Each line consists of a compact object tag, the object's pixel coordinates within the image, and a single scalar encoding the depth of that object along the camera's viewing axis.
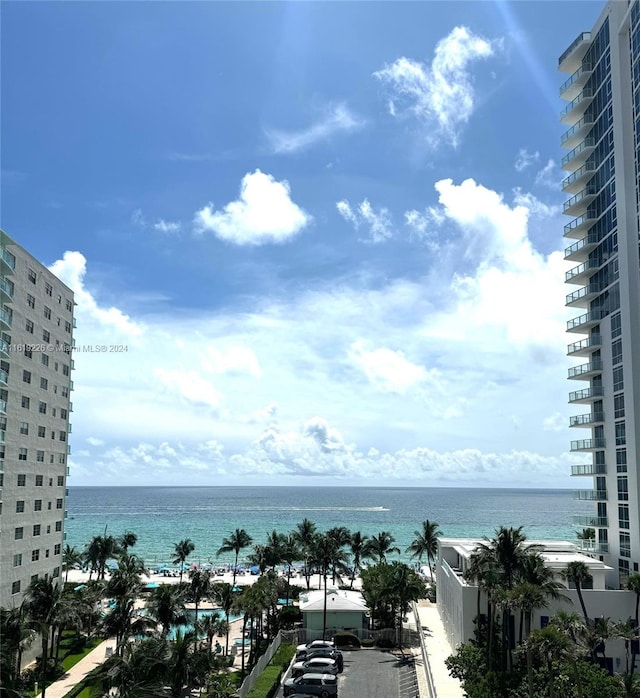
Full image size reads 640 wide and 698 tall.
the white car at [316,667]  44.16
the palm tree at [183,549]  83.06
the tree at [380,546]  77.44
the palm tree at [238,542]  79.74
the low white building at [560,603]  42.09
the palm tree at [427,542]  86.75
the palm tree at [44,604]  46.70
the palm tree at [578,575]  41.75
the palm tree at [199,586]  53.97
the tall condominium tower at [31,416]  53.22
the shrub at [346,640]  55.62
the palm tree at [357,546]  80.44
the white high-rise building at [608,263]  51.03
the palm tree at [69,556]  85.39
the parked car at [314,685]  39.66
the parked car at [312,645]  50.21
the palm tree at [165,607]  41.47
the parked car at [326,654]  46.97
